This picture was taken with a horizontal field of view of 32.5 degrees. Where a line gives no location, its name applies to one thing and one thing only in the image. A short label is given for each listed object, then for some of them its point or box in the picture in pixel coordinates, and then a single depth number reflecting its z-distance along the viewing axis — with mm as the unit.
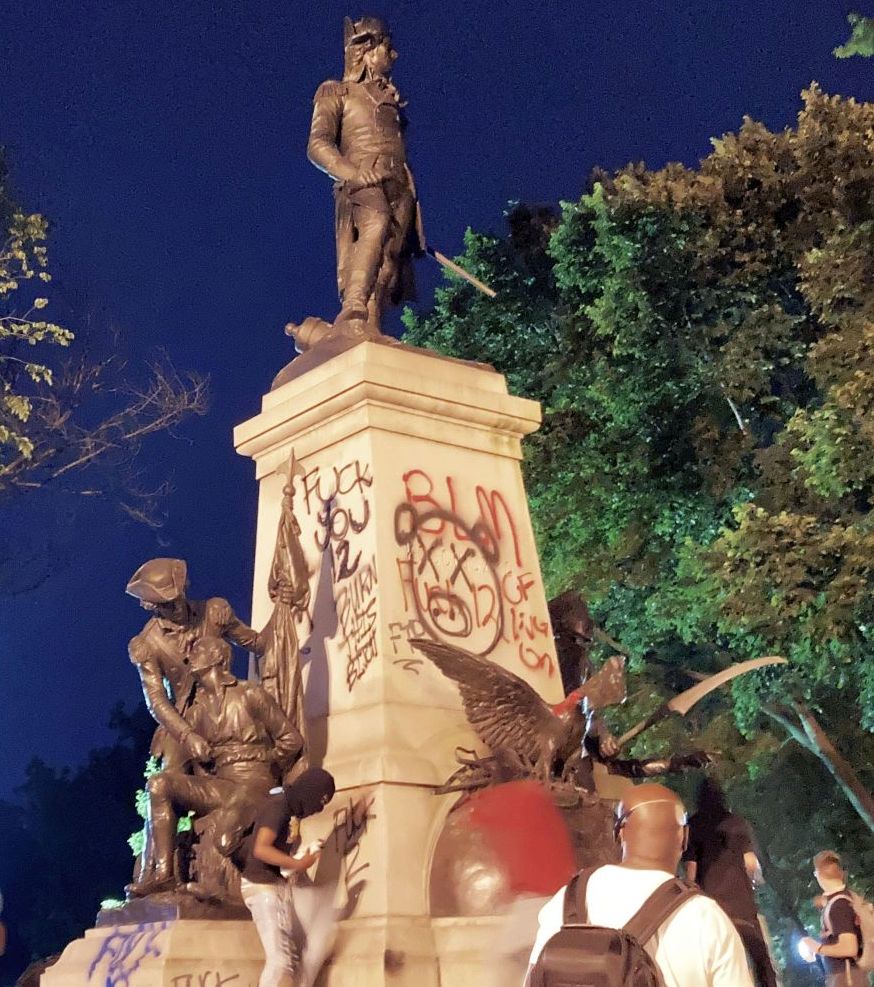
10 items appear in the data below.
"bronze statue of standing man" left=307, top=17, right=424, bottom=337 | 10148
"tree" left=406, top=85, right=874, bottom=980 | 15602
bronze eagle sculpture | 8117
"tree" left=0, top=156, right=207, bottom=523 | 15984
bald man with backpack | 3502
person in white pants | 7098
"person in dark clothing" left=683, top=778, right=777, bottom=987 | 7766
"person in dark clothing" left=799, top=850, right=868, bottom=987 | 8844
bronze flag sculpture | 8445
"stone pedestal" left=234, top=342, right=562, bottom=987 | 8031
